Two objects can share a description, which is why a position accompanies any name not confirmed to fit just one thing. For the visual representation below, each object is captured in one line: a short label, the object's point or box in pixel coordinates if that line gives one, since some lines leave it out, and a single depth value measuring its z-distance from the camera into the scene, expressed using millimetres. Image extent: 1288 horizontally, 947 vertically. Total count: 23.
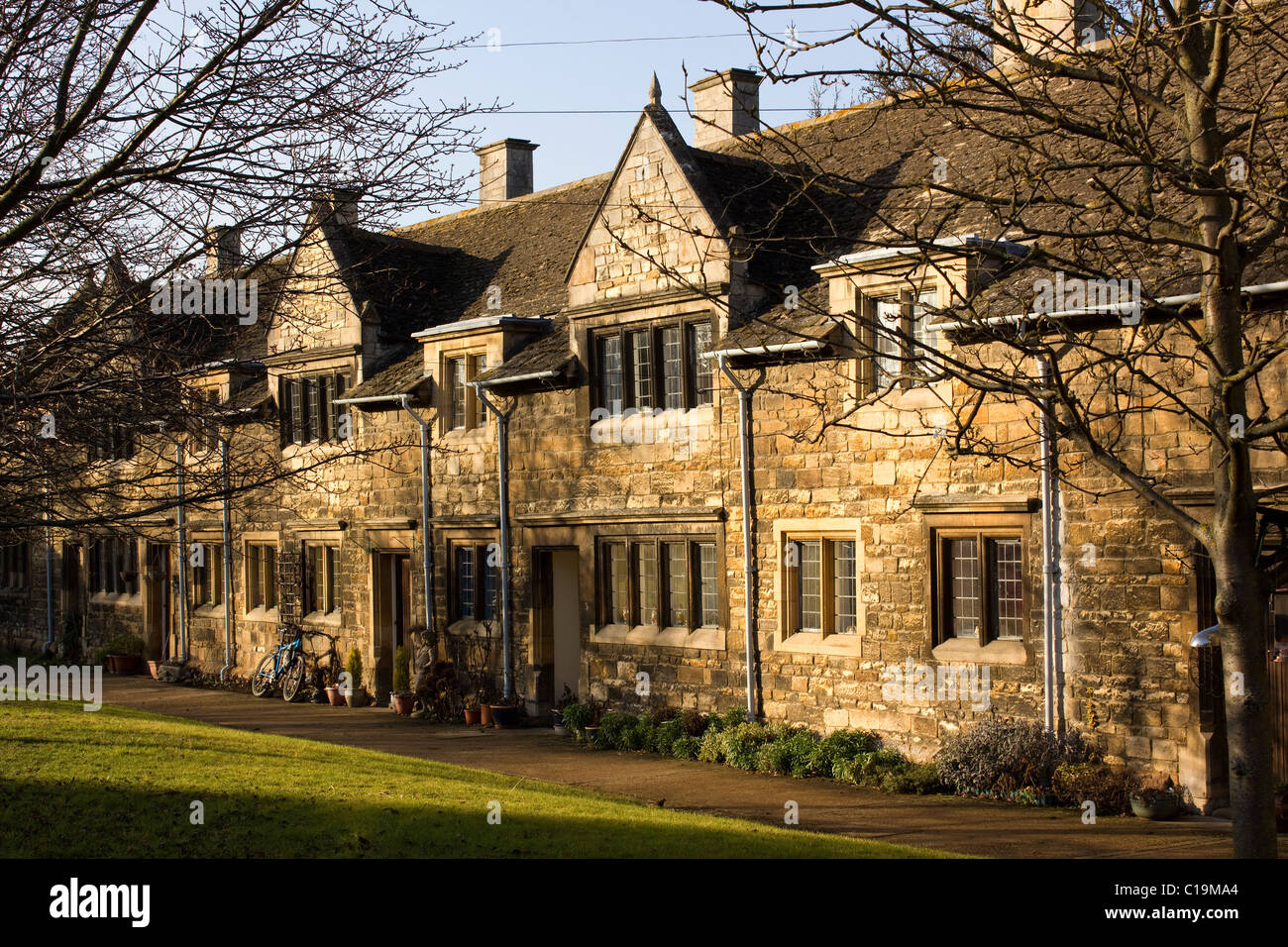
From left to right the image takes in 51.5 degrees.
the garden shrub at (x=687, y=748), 16953
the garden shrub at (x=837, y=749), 15328
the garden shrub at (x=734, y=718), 16797
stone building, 13500
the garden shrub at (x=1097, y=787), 13031
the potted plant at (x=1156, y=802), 12602
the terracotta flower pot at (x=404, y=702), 22062
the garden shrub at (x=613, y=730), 18000
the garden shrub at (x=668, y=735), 17266
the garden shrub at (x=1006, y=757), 13539
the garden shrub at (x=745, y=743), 16125
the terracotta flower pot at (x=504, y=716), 20109
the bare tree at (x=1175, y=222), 6840
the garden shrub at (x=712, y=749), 16625
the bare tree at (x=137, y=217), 7938
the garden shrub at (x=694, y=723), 17312
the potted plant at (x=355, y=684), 23312
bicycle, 24203
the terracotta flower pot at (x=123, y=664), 29297
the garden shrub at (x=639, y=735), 17594
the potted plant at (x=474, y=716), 20688
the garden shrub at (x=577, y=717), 18781
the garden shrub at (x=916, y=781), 14352
